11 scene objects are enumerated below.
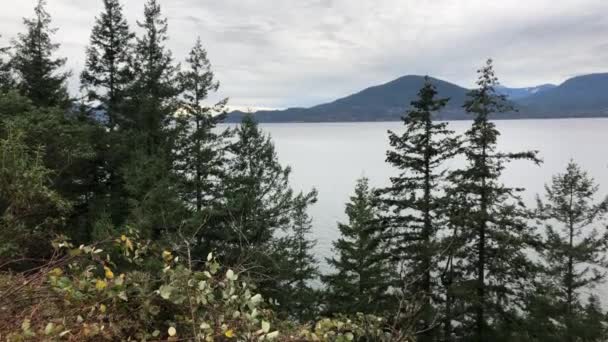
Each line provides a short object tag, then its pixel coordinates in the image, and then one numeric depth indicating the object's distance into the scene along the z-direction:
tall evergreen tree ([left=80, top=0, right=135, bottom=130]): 18.94
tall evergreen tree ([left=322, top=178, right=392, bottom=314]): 16.23
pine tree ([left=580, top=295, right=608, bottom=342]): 13.62
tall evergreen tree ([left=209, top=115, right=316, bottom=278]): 16.58
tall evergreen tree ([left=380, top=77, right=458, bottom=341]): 14.46
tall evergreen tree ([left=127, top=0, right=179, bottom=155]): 17.33
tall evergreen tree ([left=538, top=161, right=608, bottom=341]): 19.95
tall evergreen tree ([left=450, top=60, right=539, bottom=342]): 14.08
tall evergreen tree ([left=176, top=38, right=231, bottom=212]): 18.62
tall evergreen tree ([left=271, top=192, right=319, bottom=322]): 18.53
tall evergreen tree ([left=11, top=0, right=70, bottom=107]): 18.05
